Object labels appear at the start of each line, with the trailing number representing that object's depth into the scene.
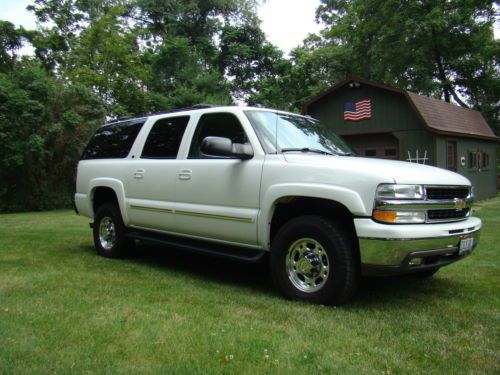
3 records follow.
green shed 16.84
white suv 4.10
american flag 18.05
